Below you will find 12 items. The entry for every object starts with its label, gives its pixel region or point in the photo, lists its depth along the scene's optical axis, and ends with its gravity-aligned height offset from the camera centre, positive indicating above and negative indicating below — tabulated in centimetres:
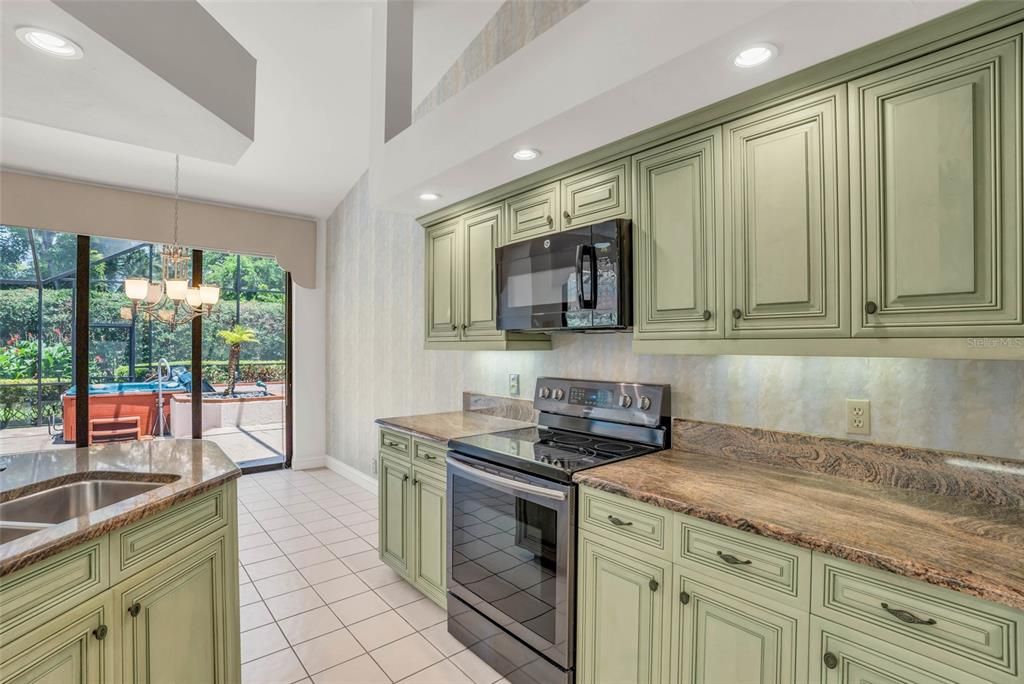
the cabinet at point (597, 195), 206 +65
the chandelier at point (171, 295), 361 +38
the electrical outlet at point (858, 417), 165 -26
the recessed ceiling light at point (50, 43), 123 +78
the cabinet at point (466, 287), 274 +34
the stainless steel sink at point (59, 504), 150 -54
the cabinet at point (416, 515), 251 -96
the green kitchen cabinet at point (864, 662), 107 -74
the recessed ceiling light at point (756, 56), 140 +84
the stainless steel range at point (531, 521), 186 -75
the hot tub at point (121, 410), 437 -62
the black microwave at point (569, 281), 204 +28
